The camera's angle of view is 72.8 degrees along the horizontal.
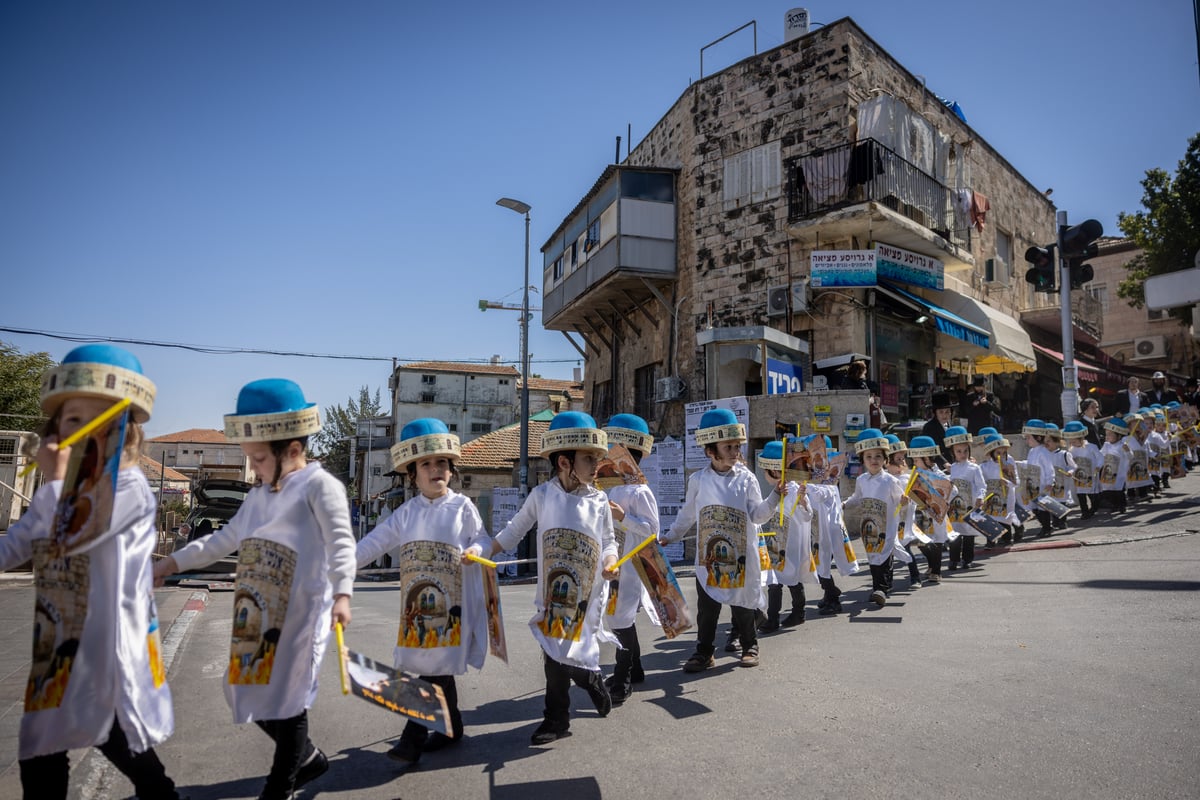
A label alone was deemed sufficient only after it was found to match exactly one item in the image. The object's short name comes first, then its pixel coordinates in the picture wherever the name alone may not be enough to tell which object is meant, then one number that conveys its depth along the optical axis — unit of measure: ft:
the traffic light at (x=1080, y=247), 43.34
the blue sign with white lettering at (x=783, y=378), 57.82
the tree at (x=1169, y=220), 95.20
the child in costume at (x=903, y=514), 30.48
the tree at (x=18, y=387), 104.17
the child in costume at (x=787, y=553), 26.27
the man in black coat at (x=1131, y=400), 58.75
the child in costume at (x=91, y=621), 8.99
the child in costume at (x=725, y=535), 20.16
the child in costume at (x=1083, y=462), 46.02
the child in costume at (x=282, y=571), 10.89
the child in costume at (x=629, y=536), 18.12
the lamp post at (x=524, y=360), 73.67
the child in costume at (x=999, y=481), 37.83
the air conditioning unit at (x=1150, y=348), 122.72
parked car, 56.70
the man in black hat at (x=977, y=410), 57.26
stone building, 63.87
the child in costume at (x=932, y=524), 31.89
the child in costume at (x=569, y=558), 15.06
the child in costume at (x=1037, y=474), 42.60
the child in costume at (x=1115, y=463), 48.88
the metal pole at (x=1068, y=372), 46.80
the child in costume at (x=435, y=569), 14.32
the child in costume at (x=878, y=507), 28.58
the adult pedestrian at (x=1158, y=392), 61.36
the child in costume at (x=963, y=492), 34.81
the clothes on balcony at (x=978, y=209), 75.46
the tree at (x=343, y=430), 197.77
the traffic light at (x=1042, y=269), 45.73
